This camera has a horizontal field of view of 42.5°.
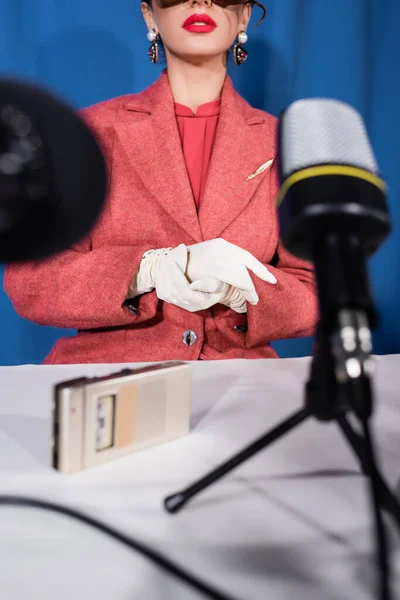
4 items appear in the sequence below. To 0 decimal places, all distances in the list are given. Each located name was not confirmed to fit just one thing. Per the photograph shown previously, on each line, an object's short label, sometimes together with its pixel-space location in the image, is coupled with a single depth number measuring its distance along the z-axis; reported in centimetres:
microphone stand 24
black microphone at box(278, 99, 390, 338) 25
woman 88
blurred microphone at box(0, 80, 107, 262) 22
